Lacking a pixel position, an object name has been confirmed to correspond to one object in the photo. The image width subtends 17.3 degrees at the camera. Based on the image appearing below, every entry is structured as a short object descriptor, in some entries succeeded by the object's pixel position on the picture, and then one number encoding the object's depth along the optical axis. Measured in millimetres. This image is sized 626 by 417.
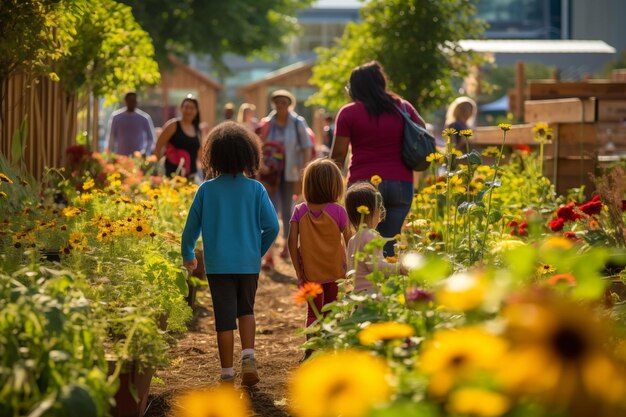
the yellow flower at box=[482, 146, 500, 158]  11360
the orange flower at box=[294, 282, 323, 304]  6976
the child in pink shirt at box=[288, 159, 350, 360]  10074
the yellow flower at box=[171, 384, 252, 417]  3725
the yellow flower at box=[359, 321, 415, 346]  4495
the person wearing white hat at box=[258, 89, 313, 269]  19144
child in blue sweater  9423
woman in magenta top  12006
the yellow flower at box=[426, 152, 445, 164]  9884
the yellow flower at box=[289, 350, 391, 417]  3495
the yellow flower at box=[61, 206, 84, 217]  10790
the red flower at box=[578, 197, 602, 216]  9918
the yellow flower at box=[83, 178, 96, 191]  12494
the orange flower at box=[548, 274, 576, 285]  5064
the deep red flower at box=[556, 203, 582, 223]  10250
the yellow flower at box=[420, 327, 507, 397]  3442
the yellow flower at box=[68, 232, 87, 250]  9502
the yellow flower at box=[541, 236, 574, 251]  4491
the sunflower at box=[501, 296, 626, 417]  3179
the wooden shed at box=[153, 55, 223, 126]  63913
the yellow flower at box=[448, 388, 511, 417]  3322
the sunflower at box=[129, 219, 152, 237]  10467
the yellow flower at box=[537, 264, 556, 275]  8789
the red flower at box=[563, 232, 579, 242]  9721
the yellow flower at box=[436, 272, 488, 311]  3644
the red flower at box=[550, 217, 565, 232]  9965
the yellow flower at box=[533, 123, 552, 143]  12040
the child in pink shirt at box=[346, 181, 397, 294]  9274
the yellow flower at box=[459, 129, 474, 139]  9423
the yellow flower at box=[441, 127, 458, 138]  9653
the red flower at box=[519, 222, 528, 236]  10319
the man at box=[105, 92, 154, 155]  22534
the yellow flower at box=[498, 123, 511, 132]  9436
